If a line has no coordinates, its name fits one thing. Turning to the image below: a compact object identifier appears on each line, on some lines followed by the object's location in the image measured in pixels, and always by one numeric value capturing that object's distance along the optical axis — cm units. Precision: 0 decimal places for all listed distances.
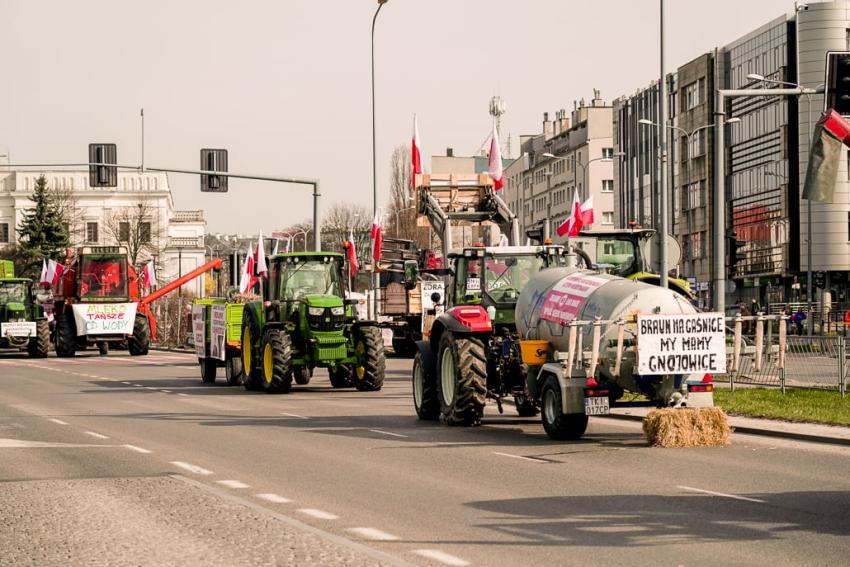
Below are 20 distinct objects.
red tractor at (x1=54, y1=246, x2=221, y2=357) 5306
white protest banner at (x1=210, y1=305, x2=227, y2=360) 3419
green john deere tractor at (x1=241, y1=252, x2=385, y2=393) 2922
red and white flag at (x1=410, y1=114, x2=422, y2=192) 4033
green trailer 3394
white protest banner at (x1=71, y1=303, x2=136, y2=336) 5291
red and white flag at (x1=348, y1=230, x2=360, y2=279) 3857
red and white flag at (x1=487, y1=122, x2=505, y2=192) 3869
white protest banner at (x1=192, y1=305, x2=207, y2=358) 3631
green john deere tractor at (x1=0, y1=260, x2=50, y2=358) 5434
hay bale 1712
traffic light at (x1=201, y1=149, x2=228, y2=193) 4069
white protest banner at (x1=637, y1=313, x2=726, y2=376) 1725
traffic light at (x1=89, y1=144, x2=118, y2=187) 3888
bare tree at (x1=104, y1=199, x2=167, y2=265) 11438
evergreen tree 11044
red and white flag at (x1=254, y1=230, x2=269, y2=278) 4405
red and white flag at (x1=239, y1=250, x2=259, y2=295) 4578
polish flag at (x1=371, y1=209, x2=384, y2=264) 4450
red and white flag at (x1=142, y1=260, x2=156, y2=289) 6344
